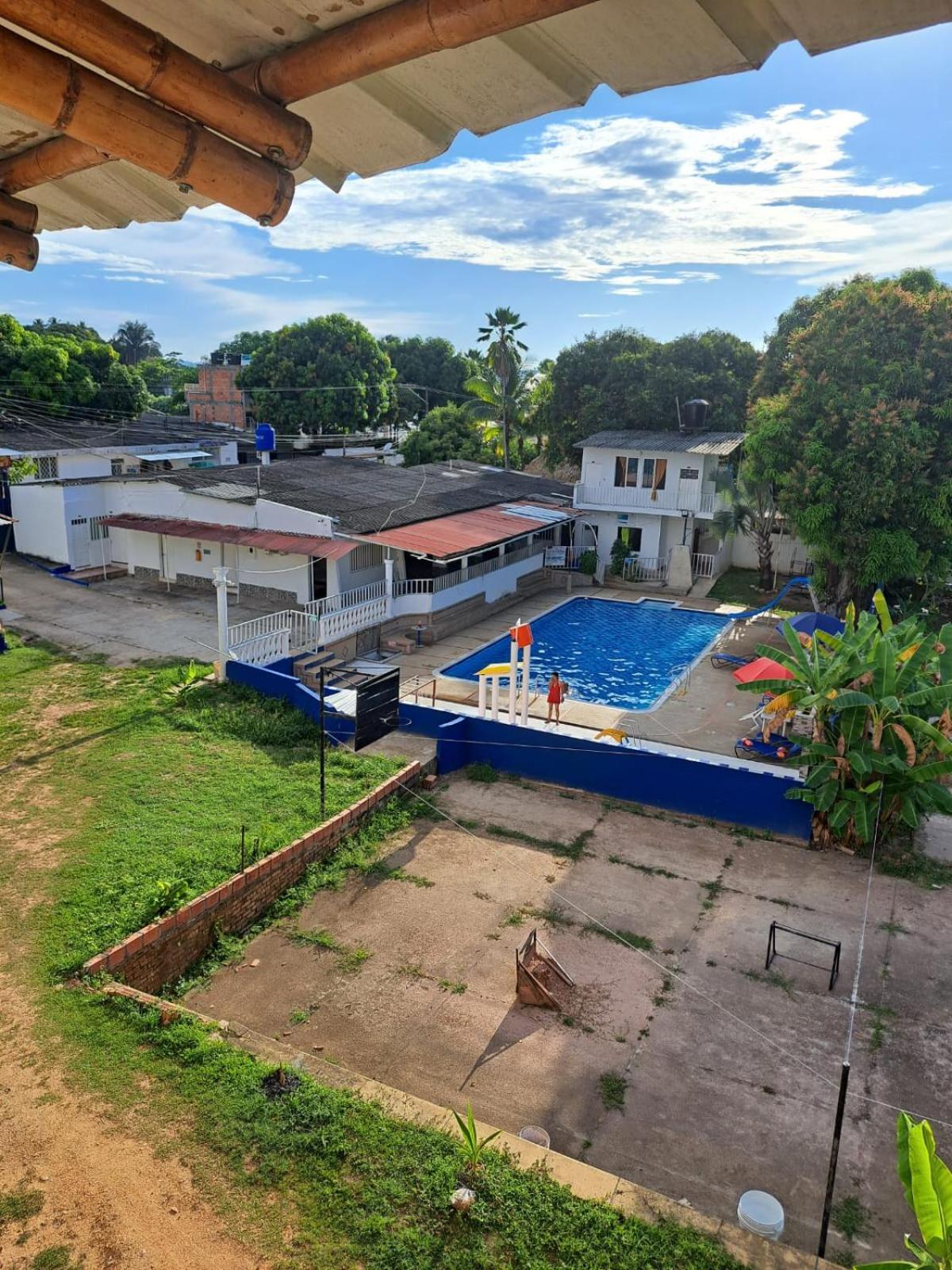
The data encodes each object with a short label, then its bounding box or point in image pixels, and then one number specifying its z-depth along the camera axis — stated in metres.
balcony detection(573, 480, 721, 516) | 30.53
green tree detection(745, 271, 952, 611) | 22.19
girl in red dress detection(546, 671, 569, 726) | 18.36
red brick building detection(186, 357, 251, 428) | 63.22
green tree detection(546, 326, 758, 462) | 35.56
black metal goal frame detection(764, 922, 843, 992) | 9.96
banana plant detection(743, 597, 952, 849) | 12.73
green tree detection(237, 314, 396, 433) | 48.25
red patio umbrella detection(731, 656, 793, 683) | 17.31
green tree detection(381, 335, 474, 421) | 63.25
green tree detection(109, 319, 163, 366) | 100.44
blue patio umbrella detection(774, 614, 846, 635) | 21.05
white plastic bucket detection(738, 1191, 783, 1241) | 6.63
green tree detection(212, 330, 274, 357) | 70.06
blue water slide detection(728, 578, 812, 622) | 25.91
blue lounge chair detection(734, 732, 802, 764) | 16.80
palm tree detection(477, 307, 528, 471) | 41.38
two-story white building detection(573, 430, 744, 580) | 30.88
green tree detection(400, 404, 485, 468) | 44.16
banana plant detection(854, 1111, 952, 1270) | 4.14
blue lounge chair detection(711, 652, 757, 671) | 22.88
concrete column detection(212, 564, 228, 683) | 17.62
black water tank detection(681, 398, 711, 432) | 33.44
